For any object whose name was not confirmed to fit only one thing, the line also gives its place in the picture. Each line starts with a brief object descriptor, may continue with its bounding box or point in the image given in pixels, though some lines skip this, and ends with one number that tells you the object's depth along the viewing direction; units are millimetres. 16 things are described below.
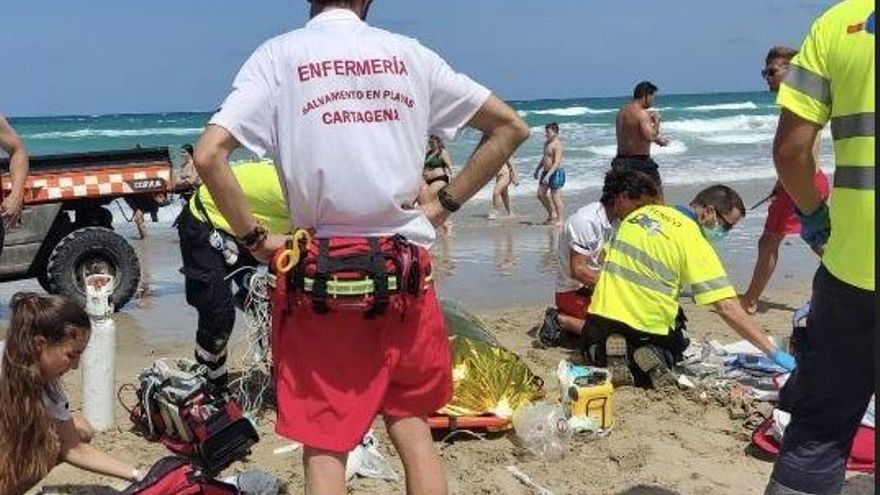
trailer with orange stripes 7766
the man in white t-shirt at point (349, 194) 2672
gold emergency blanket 4773
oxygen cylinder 4535
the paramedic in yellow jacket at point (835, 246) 2719
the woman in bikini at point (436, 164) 12188
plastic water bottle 4484
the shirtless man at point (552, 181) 14820
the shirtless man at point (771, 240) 7332
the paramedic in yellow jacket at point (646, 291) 5129
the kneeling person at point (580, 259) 5879
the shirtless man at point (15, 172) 4988
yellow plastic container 4699
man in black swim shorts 9047
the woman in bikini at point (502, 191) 15617
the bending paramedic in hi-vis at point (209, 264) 4785
